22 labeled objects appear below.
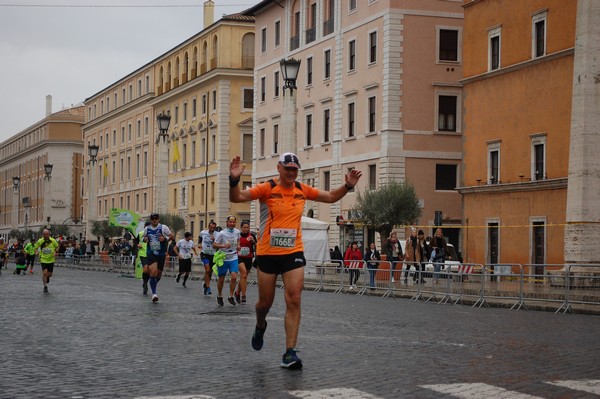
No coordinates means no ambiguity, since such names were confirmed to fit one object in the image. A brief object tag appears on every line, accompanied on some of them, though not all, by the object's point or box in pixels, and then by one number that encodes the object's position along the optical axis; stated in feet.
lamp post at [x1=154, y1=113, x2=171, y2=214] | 196.54
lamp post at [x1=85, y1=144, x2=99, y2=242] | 229.52
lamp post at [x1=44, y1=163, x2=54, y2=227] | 432.62
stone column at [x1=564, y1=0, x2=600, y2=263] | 113.60
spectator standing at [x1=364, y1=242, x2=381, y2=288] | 113.39
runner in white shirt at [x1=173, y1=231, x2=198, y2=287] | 126.72
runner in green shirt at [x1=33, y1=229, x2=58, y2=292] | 102.63
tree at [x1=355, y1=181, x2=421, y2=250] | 166.40
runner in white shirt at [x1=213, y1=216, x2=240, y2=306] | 81.71
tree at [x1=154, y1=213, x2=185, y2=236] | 271.28
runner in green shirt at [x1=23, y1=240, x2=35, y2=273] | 171.01
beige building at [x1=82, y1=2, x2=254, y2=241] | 268.00
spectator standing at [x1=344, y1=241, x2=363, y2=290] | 116.57
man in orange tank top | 39.65
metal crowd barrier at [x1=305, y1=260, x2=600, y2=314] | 85.15
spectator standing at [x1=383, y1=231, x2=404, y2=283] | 122.42
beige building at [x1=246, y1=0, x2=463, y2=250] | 185.68
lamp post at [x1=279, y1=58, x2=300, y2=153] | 127.85
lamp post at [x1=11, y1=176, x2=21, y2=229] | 486.06
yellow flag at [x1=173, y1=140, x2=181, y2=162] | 268.62
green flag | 176.96
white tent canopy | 160.76
